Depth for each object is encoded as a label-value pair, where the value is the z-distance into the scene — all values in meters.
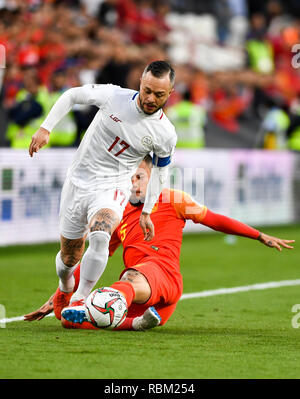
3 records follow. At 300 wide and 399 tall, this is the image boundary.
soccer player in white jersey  12.81
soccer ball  11.62
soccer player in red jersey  12.58
